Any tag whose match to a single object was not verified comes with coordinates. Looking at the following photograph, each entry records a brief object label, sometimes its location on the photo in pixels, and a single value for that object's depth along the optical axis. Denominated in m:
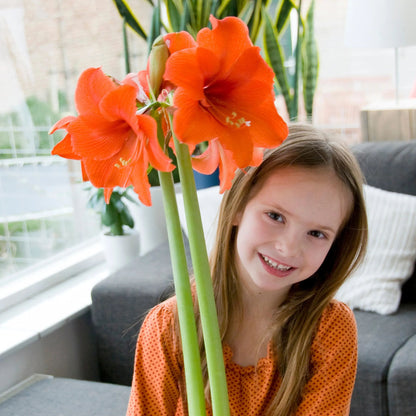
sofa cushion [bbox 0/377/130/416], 1.77
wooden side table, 2.78
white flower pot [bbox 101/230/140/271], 2.52
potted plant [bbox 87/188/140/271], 2.43
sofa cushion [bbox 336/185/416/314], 2.14
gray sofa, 1.81
